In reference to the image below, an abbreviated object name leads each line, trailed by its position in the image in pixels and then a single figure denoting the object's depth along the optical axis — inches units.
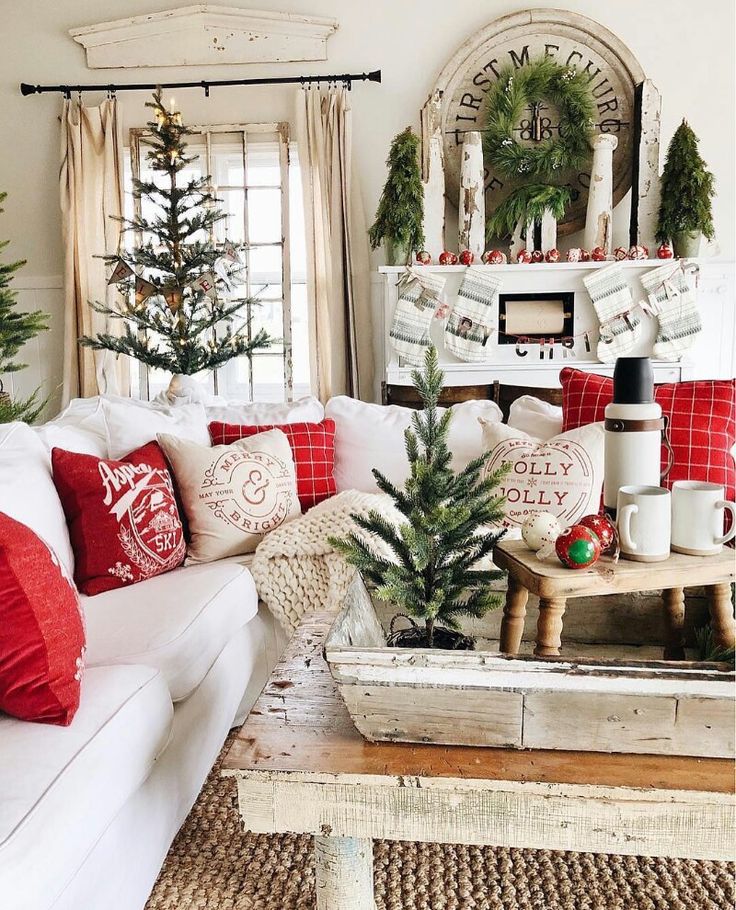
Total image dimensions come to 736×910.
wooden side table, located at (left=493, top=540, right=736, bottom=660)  44.8
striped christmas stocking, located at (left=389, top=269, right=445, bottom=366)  158.4
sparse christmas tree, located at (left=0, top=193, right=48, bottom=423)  131.9
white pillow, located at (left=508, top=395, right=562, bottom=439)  95.3
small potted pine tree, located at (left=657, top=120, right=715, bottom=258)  154.8
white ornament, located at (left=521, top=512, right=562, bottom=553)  50.1
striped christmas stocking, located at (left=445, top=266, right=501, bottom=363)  158.4
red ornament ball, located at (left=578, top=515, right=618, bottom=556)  46.1
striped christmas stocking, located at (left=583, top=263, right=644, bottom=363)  157.1
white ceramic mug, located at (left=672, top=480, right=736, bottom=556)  46.7
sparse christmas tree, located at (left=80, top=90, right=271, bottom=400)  143.6
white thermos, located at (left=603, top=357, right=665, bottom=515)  47.6
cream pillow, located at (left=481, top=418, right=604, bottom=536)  79.6
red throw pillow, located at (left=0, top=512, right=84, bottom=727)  43.8
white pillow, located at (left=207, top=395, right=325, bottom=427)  101.7
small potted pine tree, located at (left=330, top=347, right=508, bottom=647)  42.5
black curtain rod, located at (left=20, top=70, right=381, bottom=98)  173.3
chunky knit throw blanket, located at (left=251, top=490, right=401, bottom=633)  77.0
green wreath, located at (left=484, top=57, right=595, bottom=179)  162.1
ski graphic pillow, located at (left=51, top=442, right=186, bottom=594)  73.8
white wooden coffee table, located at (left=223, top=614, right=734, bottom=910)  34.3
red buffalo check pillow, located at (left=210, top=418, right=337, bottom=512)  94.2
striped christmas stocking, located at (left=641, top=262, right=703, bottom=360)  156.6
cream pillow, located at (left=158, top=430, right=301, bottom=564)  84.0
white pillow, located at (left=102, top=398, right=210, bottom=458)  87.7
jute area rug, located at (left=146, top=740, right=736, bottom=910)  53.5
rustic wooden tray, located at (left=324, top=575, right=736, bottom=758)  34.2
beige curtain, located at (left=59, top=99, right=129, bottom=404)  178.2
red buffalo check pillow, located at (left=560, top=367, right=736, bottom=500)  84.7
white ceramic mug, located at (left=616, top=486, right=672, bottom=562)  45.7
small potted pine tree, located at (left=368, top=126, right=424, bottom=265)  155.0
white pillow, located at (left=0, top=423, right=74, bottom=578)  66.1
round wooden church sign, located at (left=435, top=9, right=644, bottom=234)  165.5
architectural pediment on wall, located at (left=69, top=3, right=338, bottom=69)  174.1
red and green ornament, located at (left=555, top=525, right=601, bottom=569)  45.2
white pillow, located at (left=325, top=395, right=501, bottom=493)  97.6
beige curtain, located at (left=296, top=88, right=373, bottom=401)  173.6
